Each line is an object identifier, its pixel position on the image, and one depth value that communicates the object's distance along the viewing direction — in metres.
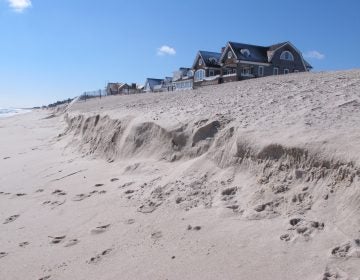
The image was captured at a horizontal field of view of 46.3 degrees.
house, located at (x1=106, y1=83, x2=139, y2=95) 78.00
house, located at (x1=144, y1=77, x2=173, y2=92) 69.38
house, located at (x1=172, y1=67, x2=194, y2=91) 52.97
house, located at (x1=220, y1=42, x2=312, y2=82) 41.88
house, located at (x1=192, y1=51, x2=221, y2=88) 46.06
